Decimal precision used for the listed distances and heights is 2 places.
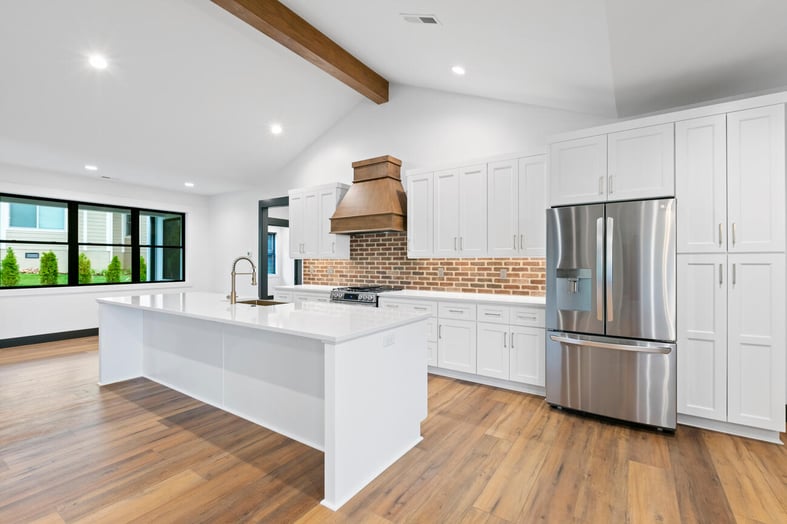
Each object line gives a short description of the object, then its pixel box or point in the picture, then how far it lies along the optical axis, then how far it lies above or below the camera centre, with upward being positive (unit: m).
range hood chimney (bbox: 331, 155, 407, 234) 4.65 +0.76
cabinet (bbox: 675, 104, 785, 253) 2.60 +0.55
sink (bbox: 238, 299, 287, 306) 3.42 -0.37
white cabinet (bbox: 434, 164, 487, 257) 4.13 +0.55
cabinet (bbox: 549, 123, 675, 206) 2.91 +0.75
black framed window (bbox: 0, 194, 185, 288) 5.72 +0.32
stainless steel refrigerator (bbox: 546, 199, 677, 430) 2.83 -0.39
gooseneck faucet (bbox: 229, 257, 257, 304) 3.16 -0.27
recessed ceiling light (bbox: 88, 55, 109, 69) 3.78 +2.00
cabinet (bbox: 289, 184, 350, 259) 5.43 +0.56
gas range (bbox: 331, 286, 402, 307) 4.50 -0.39
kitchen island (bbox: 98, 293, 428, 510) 2.04 -0.74
